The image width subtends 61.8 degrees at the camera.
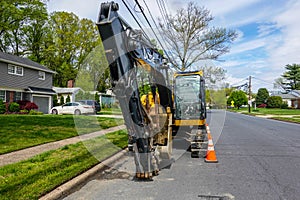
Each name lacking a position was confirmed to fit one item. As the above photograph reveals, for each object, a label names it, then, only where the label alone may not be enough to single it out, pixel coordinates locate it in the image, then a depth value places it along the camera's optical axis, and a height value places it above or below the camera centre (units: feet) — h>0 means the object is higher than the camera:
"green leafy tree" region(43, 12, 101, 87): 139.85 +36.54
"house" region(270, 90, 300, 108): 233.72 +9.44
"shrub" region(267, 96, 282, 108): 221.46 +4.42
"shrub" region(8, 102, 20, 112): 71.36 -0.67
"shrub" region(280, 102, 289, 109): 219.20 +0.89
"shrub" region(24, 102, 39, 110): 75.35 -0.36
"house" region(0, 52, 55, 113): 74.25 +7.66
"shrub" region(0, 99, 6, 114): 67.92 -0.66
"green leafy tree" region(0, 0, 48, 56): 51.36 +20.86
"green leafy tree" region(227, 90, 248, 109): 220.02 +7.57
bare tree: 97.25 +27.67
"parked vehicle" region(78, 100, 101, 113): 76.13 +0.42
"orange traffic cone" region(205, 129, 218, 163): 23.58 -4.67
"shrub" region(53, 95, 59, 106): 101.56 +1.63
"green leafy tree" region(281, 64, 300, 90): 279.28 +35.25
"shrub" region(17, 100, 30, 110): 77.37 +0.55
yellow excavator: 14.89 +0.94
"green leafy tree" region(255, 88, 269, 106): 255.29 +11.09
